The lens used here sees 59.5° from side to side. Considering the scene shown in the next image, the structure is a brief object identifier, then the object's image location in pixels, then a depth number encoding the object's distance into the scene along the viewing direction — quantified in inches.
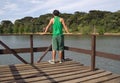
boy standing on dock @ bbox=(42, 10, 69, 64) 122.7
